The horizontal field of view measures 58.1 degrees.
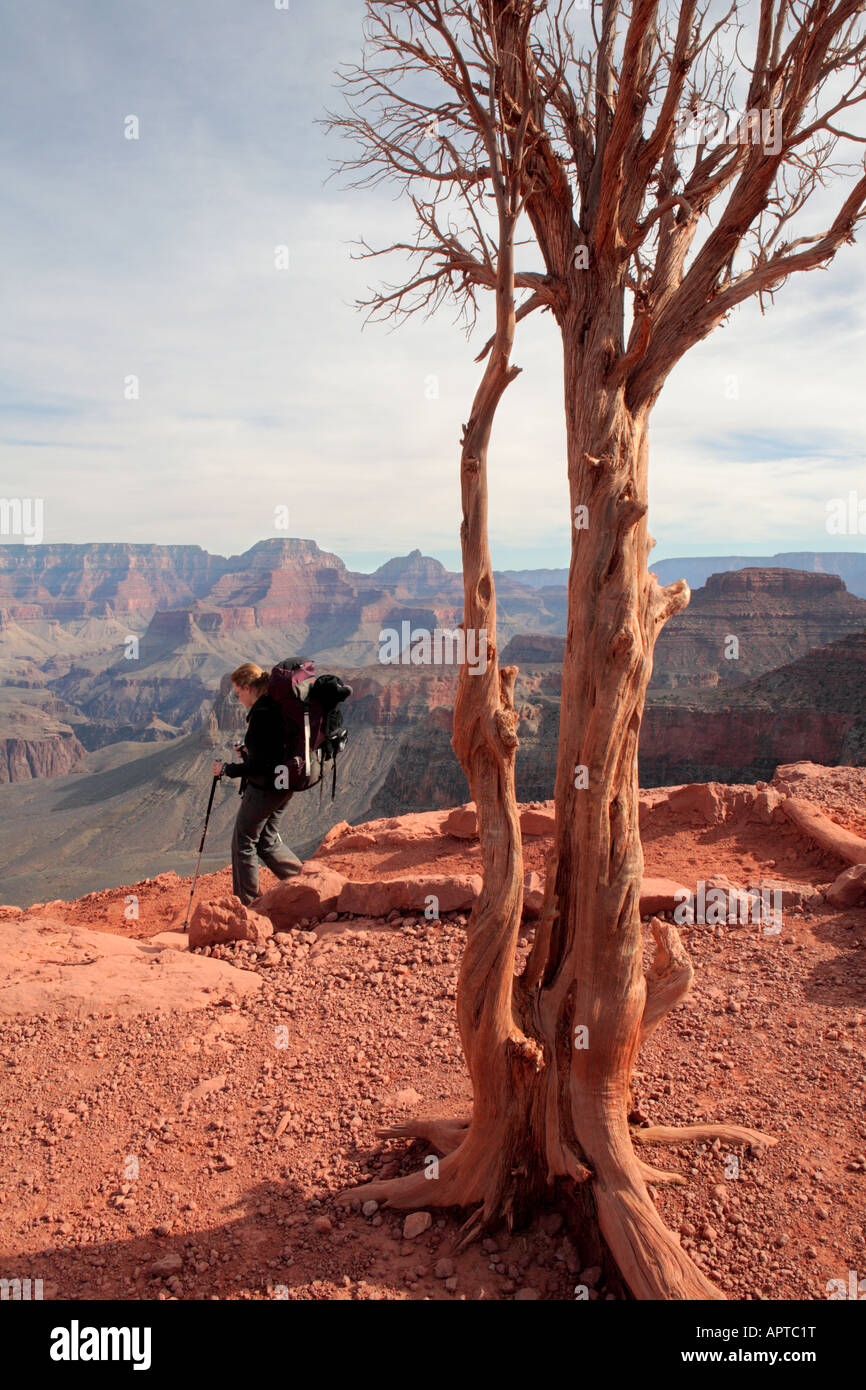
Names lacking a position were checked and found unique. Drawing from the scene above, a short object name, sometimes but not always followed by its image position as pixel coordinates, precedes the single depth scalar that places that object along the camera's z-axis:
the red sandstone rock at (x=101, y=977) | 5.38
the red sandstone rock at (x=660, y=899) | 6.73
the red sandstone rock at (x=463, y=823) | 9.50
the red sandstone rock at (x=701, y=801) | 9.55
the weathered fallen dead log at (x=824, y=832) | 7.79
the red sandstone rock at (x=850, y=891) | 6.62
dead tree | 3.45
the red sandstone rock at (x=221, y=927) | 6.70
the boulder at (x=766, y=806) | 9.27
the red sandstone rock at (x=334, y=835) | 10.65
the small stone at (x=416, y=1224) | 3.63
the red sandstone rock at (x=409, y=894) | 6.92
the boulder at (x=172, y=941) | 7.09
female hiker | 6.78
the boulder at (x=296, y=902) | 7.12
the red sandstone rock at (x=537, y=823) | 9.52
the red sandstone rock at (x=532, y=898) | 6.54
